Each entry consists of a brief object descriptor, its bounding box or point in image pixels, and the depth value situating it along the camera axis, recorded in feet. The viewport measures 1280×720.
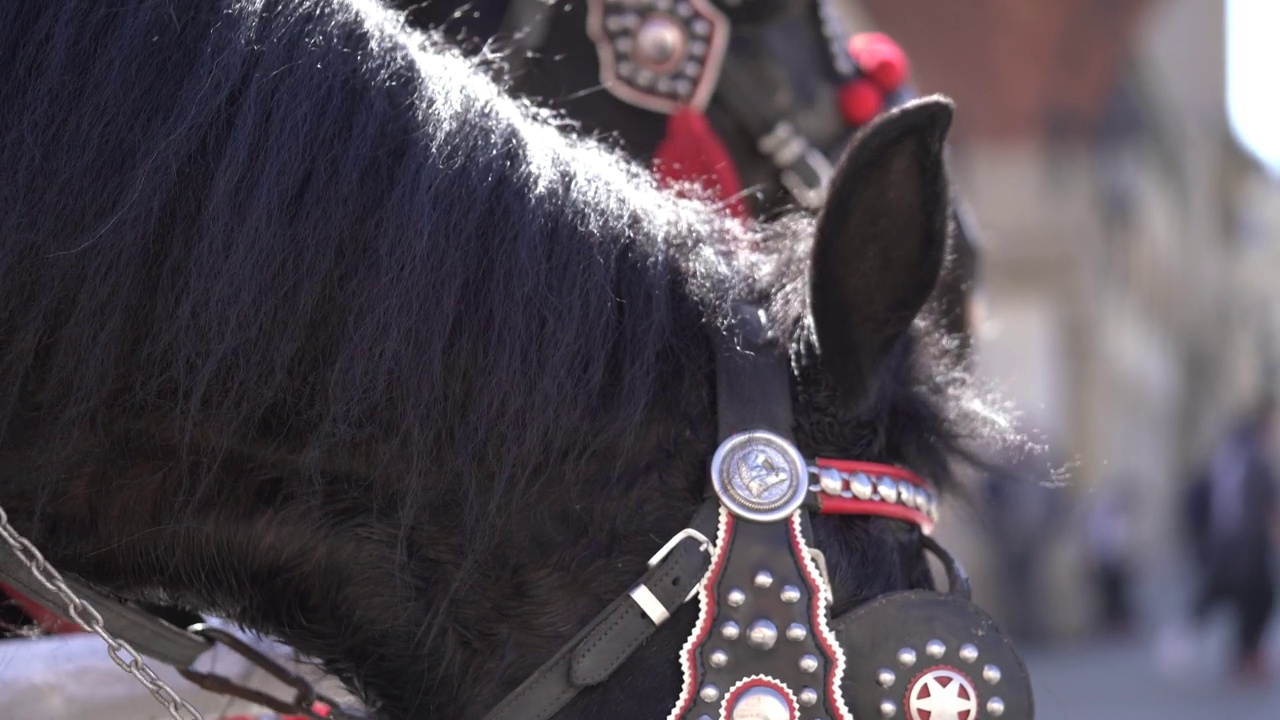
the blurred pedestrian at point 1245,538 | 48.85
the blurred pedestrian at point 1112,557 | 74.99
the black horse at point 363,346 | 7.50
